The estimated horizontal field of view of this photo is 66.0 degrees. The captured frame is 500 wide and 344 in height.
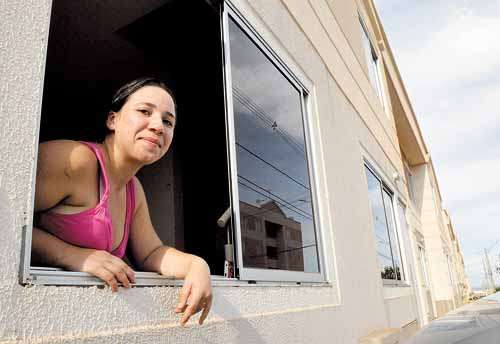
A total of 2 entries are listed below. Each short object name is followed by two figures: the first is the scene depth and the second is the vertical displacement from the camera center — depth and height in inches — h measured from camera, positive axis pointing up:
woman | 39.6 +11.4
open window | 76.4 +43.0
